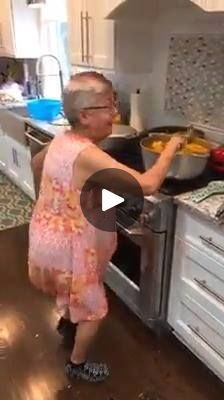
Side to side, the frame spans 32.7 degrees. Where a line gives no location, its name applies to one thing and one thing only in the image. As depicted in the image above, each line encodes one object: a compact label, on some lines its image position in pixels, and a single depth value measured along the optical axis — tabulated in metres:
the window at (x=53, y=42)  3.25
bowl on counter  3.04
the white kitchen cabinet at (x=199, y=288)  1.53
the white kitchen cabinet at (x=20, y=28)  3.49
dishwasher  2.78
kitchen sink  3.39
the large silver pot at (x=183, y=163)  1.64
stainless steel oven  1.69
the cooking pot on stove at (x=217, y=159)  1.79
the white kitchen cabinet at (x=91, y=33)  2.20
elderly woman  1.30
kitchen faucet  3.44
